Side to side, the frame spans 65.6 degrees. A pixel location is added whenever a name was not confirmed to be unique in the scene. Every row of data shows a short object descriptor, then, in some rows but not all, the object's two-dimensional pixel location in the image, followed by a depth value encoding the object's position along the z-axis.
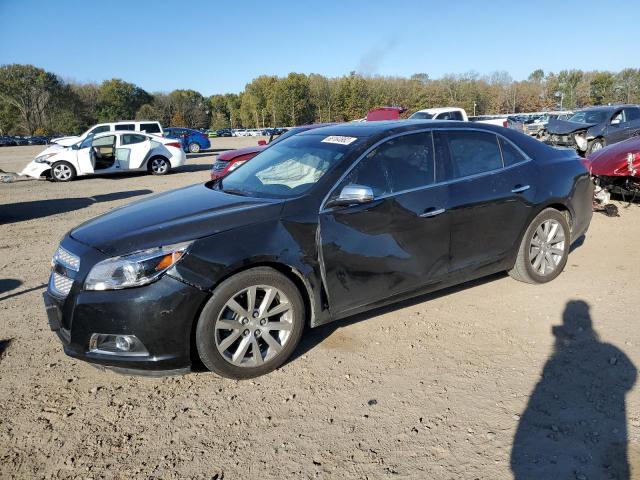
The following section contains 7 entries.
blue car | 30.39
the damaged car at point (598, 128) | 15.23
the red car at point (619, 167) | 7.68
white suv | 22.34
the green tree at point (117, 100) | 89.38
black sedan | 3.06
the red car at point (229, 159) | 10.85
